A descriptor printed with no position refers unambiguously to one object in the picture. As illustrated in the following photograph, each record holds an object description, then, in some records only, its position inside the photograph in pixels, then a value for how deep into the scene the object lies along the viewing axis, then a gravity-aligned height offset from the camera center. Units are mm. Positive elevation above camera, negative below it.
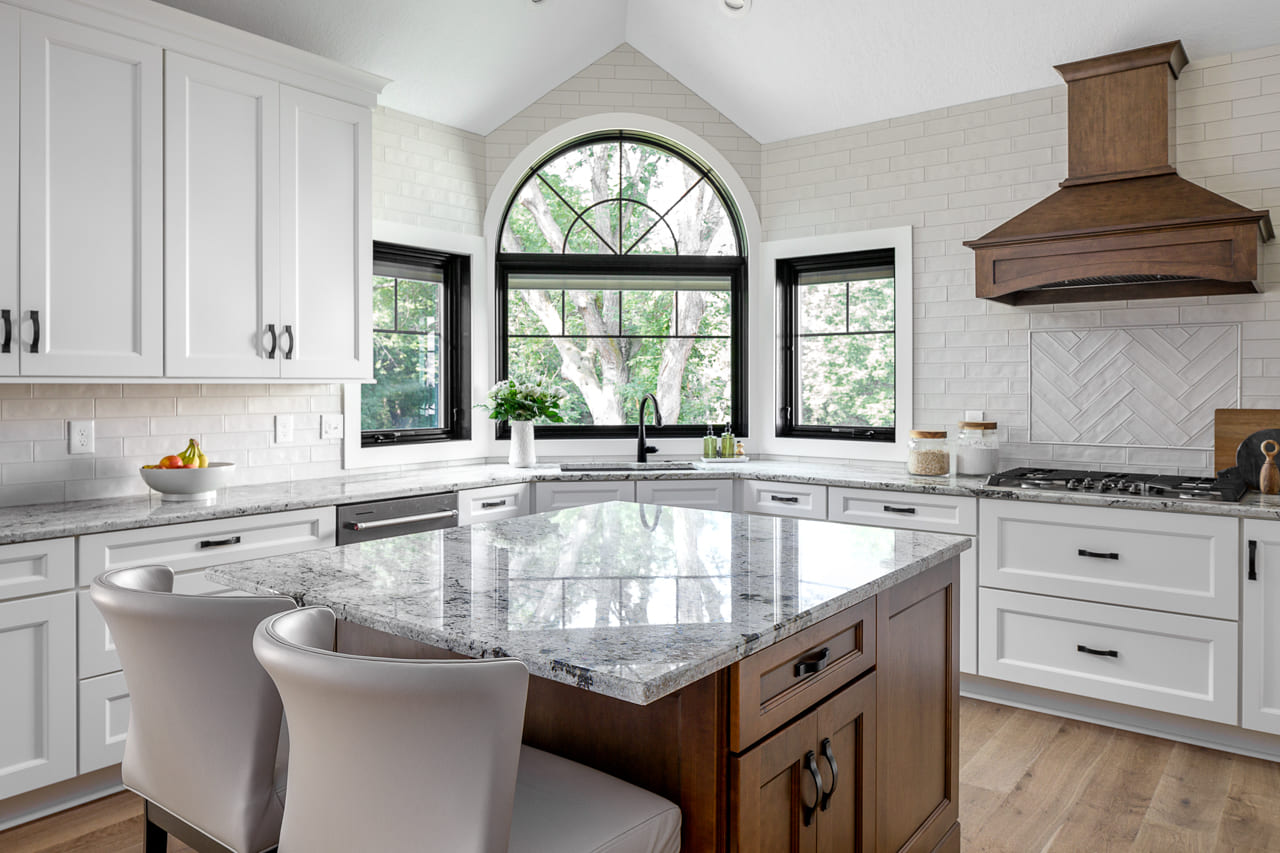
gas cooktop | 3094 -238
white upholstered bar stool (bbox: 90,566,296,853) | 1284 -442
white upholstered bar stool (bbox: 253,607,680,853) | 989 -398
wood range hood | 3078 +786
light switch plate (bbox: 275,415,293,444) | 3754 -26
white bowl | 2977 -208
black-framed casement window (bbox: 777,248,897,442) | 4547 +431
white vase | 4355 -102
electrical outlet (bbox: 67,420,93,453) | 3056 -51
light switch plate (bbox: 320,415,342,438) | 3936 -15
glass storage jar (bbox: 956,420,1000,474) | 3934 -118
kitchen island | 1300 -362
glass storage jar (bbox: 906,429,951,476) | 3914 -151
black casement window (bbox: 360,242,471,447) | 4246 +384
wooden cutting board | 3371 -11
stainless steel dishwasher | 3307 -387
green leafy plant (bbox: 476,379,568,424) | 4301 +114
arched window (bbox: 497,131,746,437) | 4738 +808
